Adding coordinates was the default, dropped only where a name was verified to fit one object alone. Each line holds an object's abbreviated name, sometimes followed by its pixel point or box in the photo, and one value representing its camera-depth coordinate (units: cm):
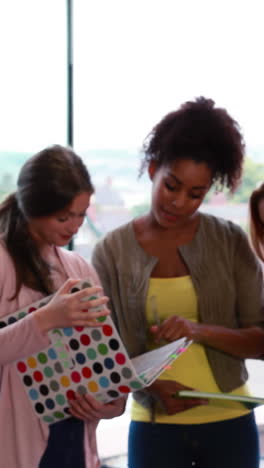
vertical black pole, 459
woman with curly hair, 296
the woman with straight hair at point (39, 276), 274
